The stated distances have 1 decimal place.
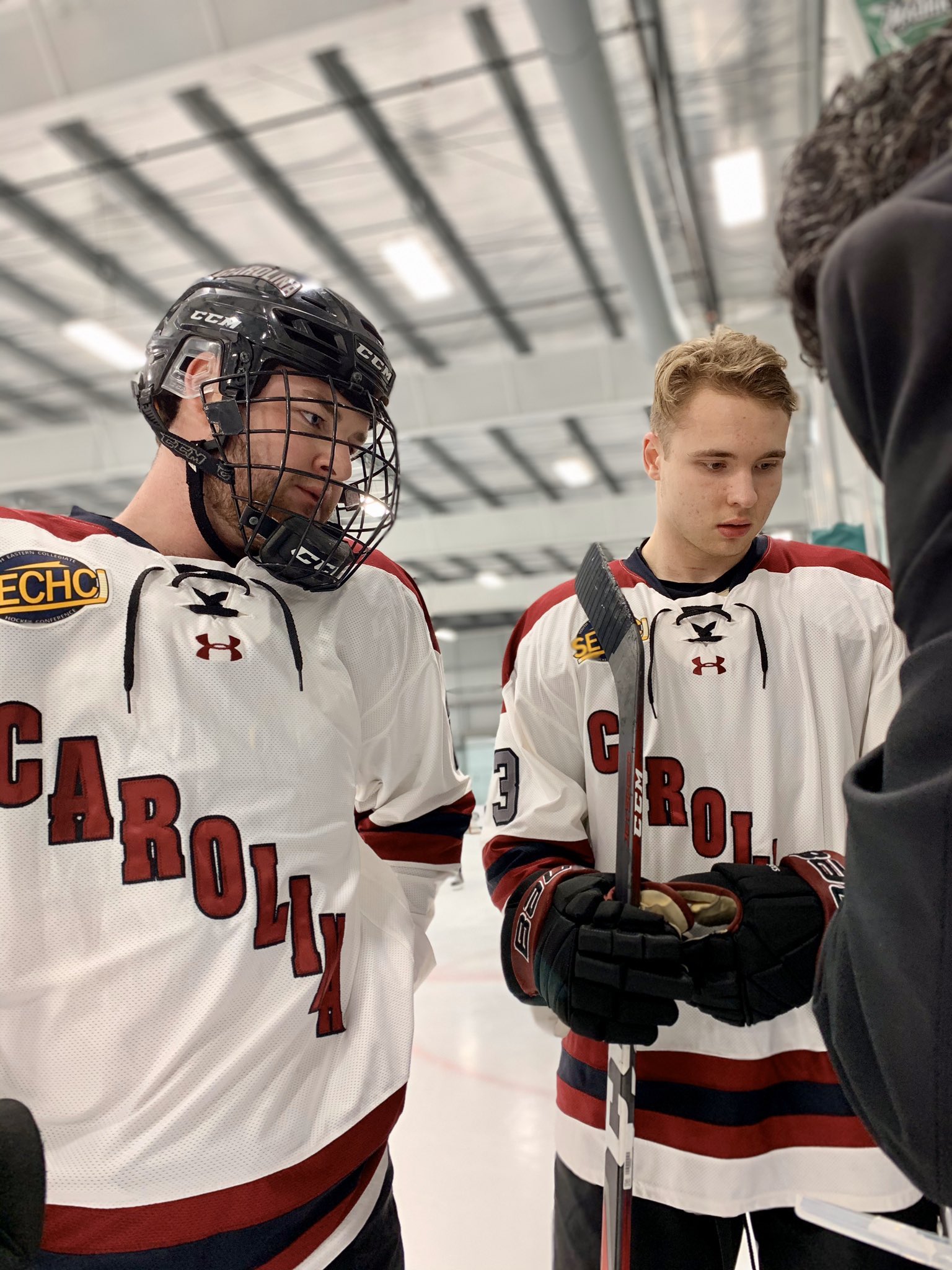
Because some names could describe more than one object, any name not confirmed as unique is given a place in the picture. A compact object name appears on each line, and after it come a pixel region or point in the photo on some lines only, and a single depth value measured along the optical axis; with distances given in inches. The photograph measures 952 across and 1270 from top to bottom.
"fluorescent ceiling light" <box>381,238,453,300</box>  208.8
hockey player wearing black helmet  35.0
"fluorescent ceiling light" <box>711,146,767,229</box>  189.8
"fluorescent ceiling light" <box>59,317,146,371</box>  213.9
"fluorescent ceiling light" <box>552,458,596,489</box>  383.9
